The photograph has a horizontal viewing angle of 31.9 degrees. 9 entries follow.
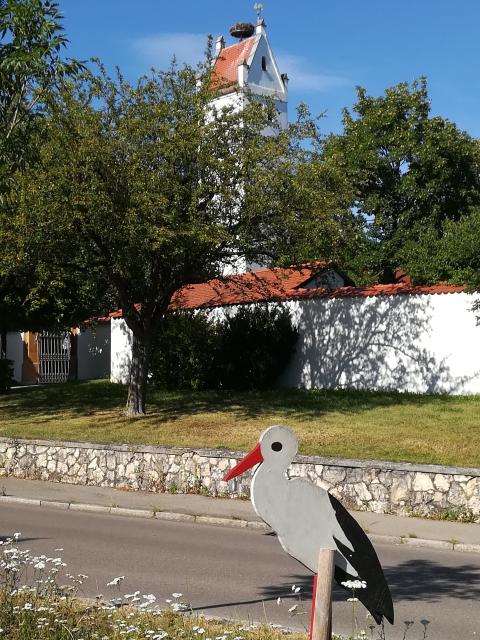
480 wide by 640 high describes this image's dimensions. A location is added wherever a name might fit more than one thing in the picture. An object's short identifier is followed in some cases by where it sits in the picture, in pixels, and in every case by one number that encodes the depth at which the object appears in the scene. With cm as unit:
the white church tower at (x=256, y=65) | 5338
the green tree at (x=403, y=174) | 3428
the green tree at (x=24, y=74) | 831
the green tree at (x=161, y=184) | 1761
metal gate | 3747
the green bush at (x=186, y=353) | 2661
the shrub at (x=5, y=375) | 2873
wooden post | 503
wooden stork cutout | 528
